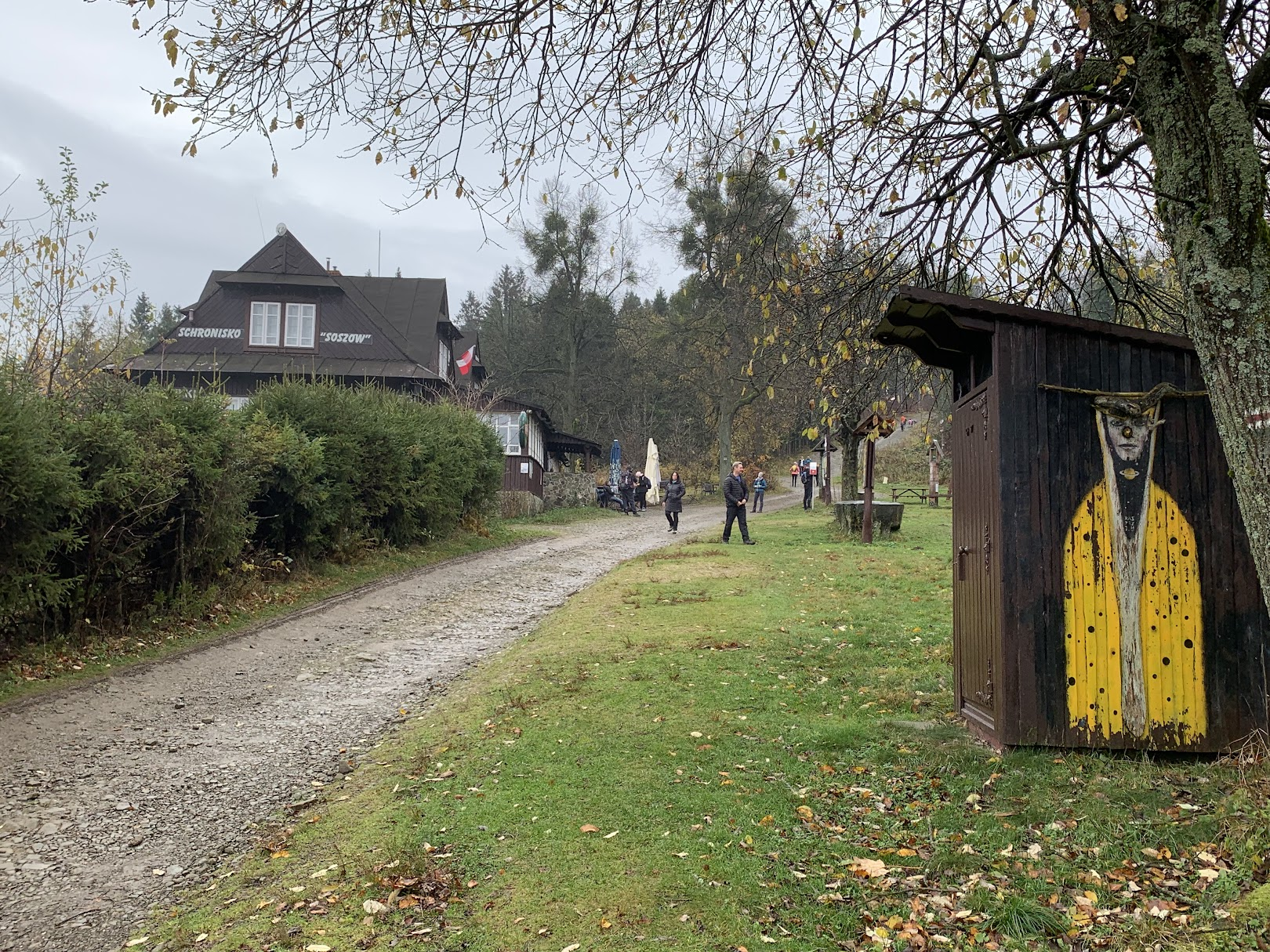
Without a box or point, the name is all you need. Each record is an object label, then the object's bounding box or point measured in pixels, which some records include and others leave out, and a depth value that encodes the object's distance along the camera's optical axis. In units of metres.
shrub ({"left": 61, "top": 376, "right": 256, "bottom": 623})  10.04
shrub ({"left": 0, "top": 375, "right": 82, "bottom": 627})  8.26
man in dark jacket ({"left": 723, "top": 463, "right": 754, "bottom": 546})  21.47
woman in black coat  26.75
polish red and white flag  44.03
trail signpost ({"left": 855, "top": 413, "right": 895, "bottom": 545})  12.74
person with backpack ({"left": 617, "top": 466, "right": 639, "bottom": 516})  40.50
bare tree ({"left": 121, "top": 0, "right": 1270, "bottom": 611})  4.23
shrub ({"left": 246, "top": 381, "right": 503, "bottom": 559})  14.47
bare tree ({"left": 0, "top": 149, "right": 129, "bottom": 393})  13.61
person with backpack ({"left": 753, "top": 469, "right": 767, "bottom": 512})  37.81
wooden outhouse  5.68
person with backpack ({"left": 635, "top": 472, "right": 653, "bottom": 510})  40.97
